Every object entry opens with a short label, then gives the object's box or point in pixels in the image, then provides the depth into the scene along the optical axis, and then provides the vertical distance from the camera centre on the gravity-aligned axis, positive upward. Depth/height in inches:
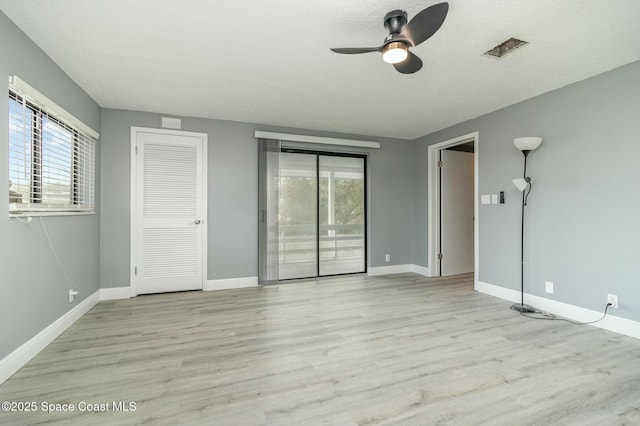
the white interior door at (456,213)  197.0 +1.7
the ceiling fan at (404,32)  66.2 +44.9
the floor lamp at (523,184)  126.7 +14.4
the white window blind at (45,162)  81.7 +18.1
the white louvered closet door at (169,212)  152.6 +1.2
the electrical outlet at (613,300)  106.1 -31.0
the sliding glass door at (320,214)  183.3 +0.5
